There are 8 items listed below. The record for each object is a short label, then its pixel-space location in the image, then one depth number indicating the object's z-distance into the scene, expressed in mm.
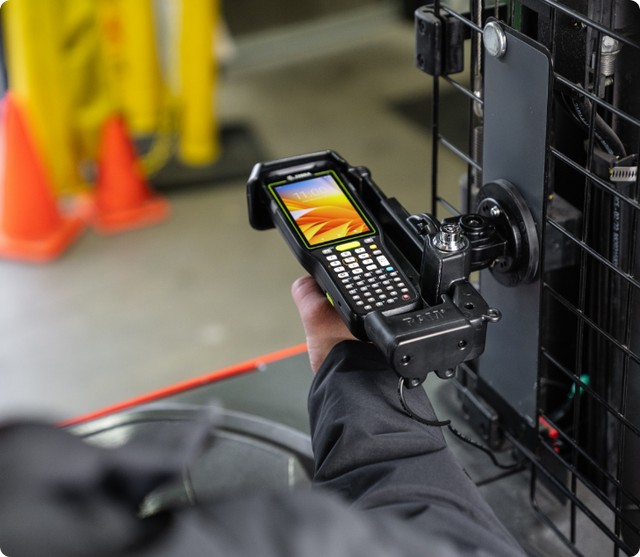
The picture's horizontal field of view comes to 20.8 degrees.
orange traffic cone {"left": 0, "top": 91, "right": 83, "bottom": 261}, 3154
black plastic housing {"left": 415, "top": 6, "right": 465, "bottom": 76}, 1483
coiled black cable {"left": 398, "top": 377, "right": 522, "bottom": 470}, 1353
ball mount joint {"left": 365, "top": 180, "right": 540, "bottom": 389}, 1333
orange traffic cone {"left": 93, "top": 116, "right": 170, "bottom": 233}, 3434
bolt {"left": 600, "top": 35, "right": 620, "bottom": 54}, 1366
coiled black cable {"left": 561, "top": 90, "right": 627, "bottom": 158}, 1389
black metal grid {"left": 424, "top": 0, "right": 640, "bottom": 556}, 1380
